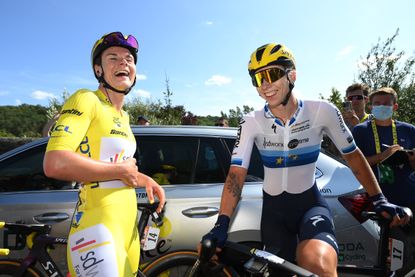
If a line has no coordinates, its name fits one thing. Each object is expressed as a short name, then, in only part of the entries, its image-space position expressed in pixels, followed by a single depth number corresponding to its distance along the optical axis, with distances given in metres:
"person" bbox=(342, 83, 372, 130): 5.14
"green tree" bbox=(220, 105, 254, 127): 35.30
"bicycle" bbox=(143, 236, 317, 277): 1.56
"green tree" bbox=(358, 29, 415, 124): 15.18
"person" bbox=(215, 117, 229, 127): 7.16
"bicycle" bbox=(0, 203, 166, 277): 2.33
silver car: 2.89
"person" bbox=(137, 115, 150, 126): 7.20
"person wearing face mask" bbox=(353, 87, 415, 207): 3.31
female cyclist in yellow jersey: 1.64
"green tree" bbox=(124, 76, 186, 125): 16.08
